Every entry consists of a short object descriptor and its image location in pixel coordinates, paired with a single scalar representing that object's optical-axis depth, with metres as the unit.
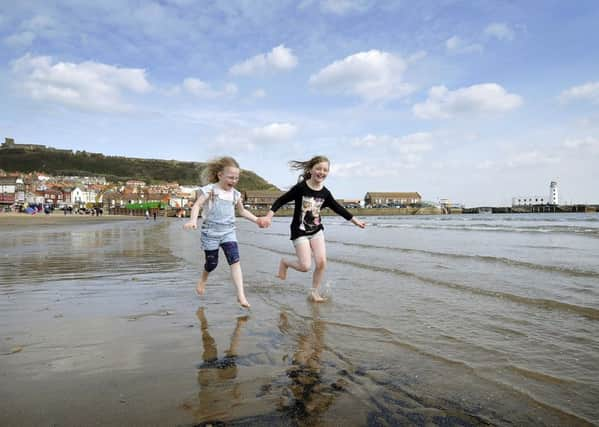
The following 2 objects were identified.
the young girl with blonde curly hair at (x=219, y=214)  4.57
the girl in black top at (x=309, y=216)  5.14
